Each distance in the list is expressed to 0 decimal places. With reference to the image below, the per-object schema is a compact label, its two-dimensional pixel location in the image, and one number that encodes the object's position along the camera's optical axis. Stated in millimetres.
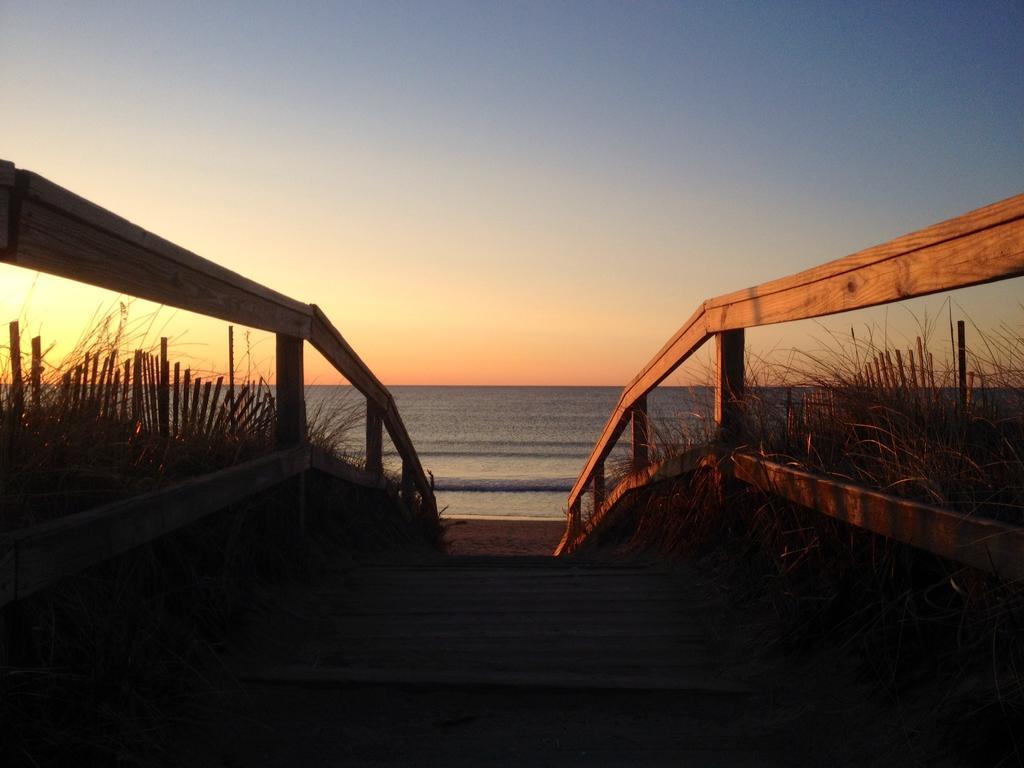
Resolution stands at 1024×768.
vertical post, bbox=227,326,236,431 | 4359
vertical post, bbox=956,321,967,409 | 3081
